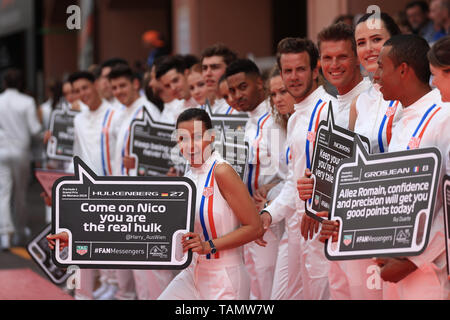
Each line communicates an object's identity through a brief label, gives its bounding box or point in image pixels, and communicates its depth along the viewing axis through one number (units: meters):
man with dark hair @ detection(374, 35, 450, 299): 6.83
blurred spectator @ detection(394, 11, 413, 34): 12.51
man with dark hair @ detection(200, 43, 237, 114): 12.56
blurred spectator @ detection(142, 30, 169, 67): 22.62
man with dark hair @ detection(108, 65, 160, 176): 13.44
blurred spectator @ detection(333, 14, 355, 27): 14.85
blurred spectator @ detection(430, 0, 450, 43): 14.35
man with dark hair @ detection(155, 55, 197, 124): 13.40
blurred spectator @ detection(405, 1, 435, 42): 15.36
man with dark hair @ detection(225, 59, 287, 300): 11.03
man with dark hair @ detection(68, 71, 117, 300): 14.05
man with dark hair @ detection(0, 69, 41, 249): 19.63
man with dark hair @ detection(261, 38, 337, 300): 9.37
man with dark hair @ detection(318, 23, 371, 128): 8.78
